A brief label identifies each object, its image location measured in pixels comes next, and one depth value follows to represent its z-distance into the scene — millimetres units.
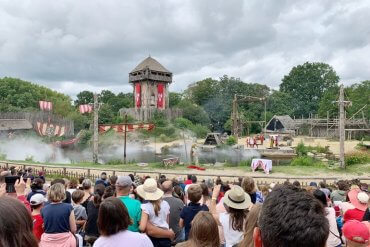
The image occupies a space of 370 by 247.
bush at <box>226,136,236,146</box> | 34369
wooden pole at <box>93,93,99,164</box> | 26406
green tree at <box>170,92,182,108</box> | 72500
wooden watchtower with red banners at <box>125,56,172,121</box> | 59188
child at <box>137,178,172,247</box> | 4637
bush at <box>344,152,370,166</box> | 24031
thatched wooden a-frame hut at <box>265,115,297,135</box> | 59688
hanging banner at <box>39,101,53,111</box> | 36681
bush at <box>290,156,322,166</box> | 24141
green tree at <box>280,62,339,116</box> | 86500
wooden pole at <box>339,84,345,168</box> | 22719
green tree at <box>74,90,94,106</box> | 84500
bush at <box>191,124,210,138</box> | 54469
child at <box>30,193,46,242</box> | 4473
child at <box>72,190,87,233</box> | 5695
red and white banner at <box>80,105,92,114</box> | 28250
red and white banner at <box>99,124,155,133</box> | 33906
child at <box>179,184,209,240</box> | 4934
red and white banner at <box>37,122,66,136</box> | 32938
